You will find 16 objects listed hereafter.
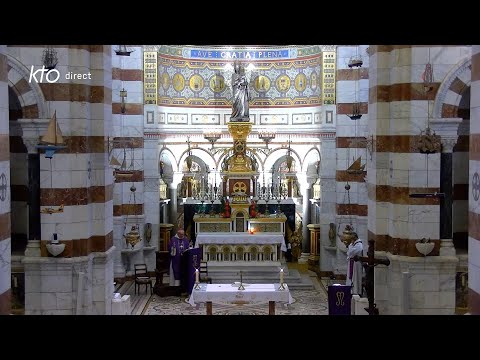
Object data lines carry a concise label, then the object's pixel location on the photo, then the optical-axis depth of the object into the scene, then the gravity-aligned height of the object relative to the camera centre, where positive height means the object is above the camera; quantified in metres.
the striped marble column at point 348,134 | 18.30 +0.78
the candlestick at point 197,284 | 14.42 -2.28
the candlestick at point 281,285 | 14.40 -2.30
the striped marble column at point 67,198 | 11.50 -0.51
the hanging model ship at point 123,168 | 13.32 -0.06
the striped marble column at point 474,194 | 8.18 -0.32
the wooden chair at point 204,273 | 17.36 -2.55
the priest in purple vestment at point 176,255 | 17.23 -2.04
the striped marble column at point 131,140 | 18.75 +0.59
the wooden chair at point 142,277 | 16.98 -2.57
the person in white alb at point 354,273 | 14.41 -2.07
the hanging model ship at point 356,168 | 14.80 -0.04
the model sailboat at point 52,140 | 10.11 +0.35
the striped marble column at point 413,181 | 11.42 -0.23
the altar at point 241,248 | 18.72 -2.06
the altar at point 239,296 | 14.14 -2.45
